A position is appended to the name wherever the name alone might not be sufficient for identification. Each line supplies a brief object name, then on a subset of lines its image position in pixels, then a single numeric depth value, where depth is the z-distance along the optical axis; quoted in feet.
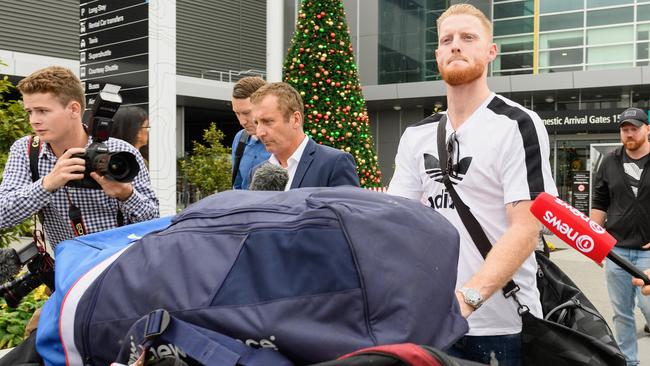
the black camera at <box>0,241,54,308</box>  5.87
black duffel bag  5.68
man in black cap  17.47
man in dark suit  11.44
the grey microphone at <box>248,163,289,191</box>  7.84
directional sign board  26.58
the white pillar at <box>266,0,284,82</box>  51.73
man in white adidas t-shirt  6.85
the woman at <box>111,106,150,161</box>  15.71
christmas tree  37.52
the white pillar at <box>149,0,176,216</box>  26.17
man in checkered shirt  8.05
